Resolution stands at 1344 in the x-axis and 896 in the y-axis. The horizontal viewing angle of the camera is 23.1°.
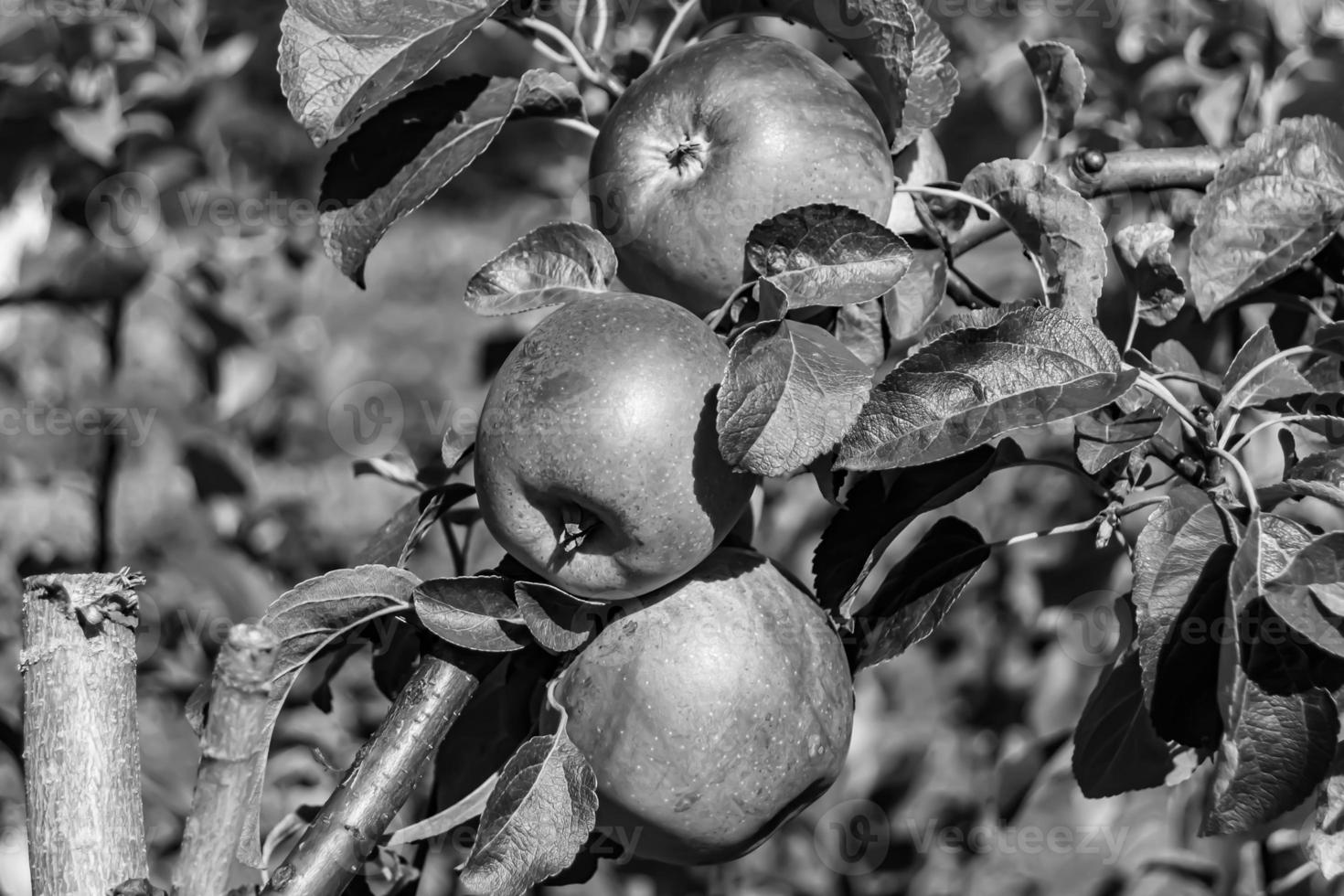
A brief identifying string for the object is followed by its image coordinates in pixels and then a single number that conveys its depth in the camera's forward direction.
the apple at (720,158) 0.76
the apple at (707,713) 0.74
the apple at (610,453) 0.73
